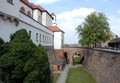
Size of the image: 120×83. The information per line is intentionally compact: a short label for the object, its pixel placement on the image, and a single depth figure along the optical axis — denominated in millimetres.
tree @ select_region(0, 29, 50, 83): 5645
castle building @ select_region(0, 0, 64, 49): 6512
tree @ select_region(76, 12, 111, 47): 18043
